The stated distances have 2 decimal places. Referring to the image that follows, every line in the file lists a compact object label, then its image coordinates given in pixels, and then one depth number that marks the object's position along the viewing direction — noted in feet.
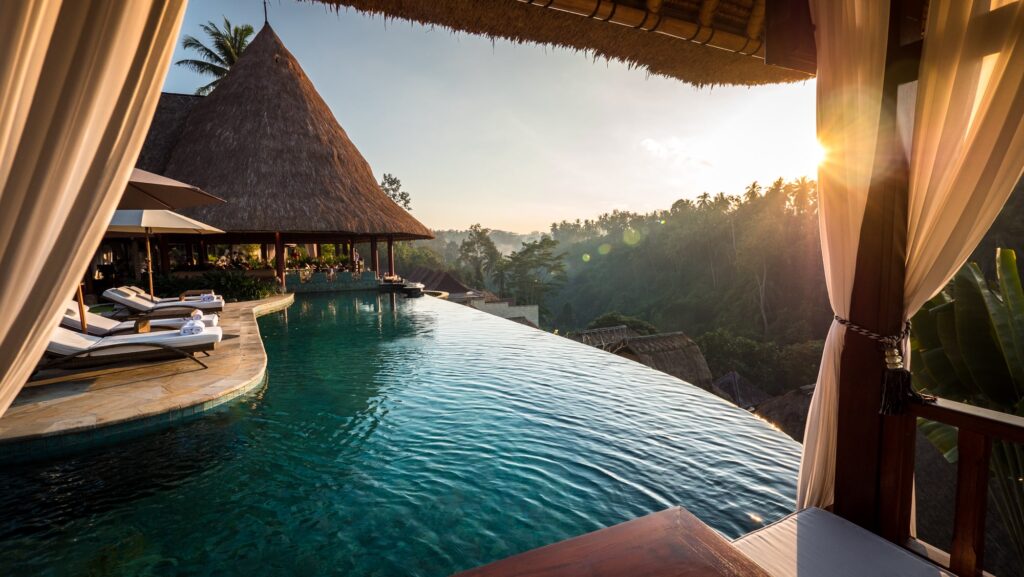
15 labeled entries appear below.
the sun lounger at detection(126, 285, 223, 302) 30.99
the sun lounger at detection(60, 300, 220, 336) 19.54
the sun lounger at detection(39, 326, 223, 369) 15.40
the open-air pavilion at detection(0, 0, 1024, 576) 3.62
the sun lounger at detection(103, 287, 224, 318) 26.50
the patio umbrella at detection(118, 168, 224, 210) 17.76
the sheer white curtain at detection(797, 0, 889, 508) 6.54
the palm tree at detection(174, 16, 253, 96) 80.69
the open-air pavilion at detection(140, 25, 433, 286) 54.85
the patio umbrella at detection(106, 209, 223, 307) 26.84
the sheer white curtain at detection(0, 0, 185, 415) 3.44
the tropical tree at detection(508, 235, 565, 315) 176.35
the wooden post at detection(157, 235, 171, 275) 48.94
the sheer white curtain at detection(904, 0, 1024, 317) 5.63
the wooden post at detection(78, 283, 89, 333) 18.79
